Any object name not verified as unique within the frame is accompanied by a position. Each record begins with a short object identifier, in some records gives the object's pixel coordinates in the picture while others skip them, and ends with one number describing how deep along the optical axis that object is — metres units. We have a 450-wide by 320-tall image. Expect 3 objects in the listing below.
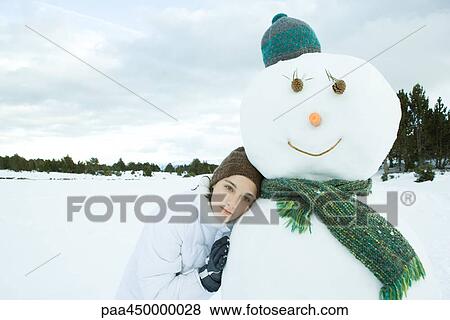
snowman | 1.49
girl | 1.69
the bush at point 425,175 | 11.09
